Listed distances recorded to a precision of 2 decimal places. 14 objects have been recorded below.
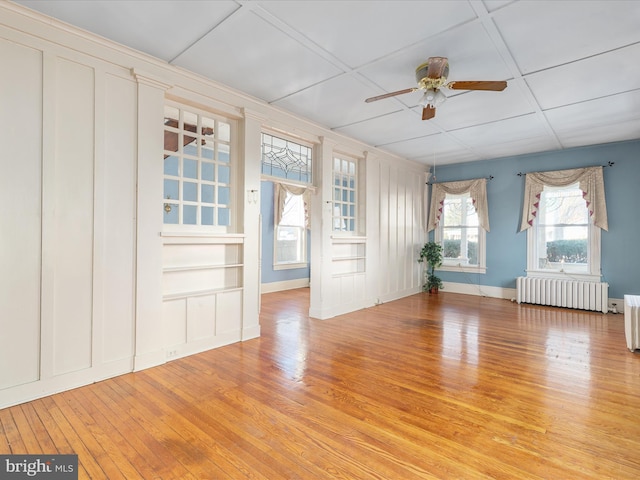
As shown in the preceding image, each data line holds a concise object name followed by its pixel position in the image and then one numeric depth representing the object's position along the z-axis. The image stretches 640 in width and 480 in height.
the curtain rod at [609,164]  5.83
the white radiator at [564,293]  5.77
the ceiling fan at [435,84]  2.93
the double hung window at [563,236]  6.12
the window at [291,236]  8.20
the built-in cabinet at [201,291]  3.44
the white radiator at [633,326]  3.74
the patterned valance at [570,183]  5.89
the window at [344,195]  5.73
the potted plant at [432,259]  7.49
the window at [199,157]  3.55
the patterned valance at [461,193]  7.14
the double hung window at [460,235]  7.37
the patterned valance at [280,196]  8.00
